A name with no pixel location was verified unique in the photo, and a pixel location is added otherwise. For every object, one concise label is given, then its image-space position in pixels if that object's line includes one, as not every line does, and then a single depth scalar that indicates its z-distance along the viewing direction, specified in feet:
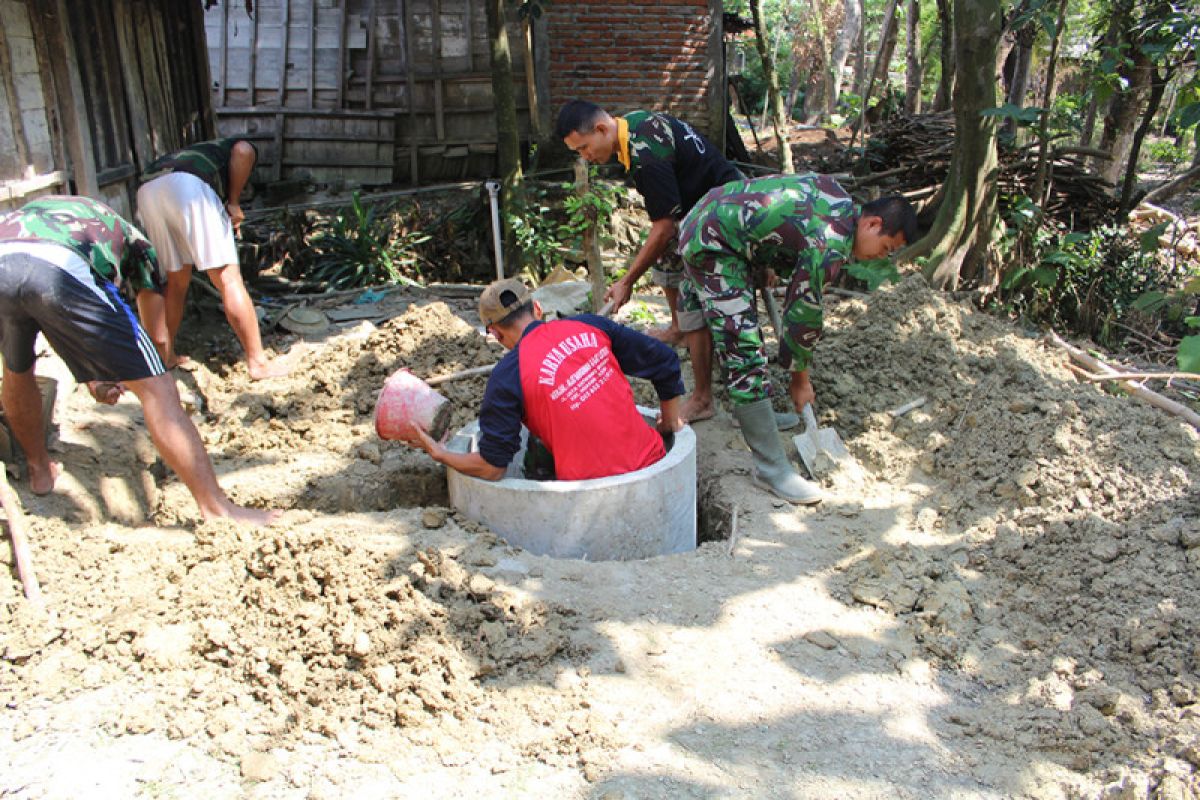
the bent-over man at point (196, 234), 16.28
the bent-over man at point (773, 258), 12.68
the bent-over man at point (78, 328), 10.61
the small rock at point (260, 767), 7.92
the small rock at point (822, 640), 9.89
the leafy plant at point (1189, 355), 10.12
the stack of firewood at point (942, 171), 25.23
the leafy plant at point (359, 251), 26.27
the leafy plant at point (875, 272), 20.03
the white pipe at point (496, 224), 22.54
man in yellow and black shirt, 14.30
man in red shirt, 11.02
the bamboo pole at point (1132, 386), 13.48
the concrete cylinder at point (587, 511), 11.43
